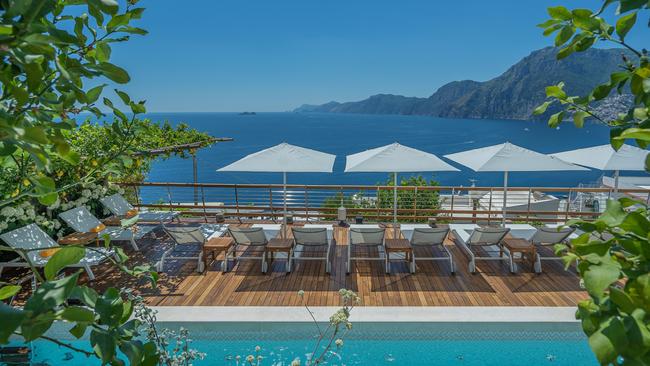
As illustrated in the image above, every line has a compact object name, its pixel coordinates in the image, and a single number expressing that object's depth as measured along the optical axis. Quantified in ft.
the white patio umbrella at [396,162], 22.57
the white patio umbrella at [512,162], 22.11
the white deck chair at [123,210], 26.78
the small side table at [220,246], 20.93
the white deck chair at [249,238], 20.86
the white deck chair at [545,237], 20.42
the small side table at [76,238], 20.76
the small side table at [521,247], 20.58
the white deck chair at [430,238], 20.52
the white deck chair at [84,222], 22.53
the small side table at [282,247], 20.76
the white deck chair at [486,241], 20.56
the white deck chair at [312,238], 20.74
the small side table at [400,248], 20.39
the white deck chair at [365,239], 20.75
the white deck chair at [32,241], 17.86
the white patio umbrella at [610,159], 21.17
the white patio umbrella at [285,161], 23.00
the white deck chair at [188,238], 20.90
